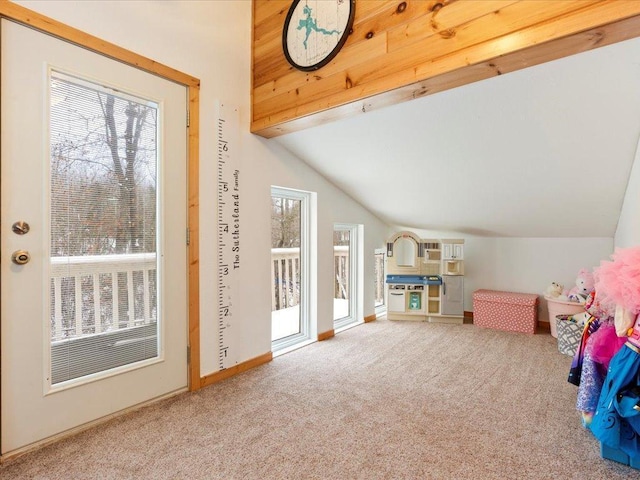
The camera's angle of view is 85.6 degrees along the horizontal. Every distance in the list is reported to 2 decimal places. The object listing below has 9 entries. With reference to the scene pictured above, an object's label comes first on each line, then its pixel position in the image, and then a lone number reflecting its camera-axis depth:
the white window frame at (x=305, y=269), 3.26
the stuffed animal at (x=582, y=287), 3.17
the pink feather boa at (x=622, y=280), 1.40
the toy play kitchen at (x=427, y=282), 3.87
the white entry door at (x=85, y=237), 1.57
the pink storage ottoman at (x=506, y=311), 3.45
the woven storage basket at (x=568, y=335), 2.82
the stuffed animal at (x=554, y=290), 3.38
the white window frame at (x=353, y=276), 3.93
